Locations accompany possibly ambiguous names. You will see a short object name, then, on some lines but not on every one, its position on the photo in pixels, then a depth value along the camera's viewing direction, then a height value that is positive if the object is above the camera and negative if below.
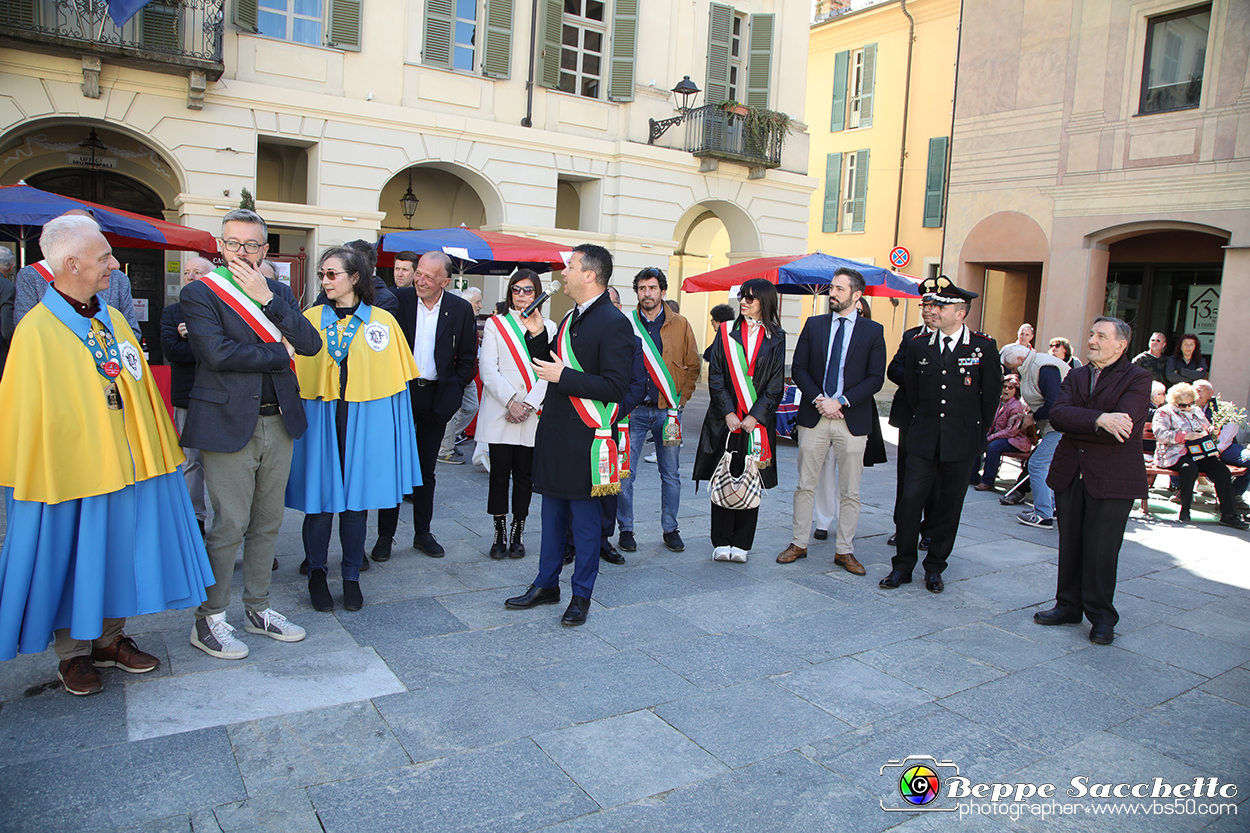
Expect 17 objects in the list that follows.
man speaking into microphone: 4.35 -0.40
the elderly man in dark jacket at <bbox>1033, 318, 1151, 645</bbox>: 4.76 -0.60
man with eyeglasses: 3.75 -0.45
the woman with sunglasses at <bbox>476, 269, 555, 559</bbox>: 5.56 -0.49
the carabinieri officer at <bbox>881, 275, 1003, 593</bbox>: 5.55 -0.46
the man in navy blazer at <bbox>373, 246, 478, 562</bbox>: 5.69 -0.25
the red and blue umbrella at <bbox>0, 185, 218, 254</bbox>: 7.66 +0.67
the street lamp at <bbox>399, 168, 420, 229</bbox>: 15.61 +1.99
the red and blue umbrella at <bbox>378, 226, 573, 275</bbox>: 9.42 +0.78
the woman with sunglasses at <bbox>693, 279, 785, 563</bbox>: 5.74 -0.36
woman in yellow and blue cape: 4.46 -0.55
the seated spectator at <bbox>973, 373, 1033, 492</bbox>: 9.30 -0.83
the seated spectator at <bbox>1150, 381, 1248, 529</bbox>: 8.24 -0.78
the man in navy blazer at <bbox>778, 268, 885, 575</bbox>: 5.82 -0.33
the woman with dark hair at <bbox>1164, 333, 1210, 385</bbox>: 13.05 -0.01
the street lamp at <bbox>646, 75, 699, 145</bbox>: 15.72 +4.04
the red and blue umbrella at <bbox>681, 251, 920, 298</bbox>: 11.09 +0.84
